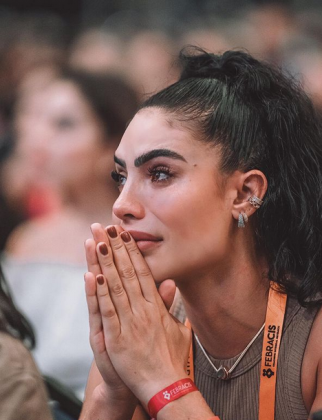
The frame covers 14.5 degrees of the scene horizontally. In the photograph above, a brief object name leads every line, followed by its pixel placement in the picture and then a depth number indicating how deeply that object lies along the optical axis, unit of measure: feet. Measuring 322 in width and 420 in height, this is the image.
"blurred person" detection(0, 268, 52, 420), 8.64
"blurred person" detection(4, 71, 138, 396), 20.39
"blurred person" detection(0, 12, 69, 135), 26.14
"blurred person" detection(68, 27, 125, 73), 23.95
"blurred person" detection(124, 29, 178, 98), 23.54
